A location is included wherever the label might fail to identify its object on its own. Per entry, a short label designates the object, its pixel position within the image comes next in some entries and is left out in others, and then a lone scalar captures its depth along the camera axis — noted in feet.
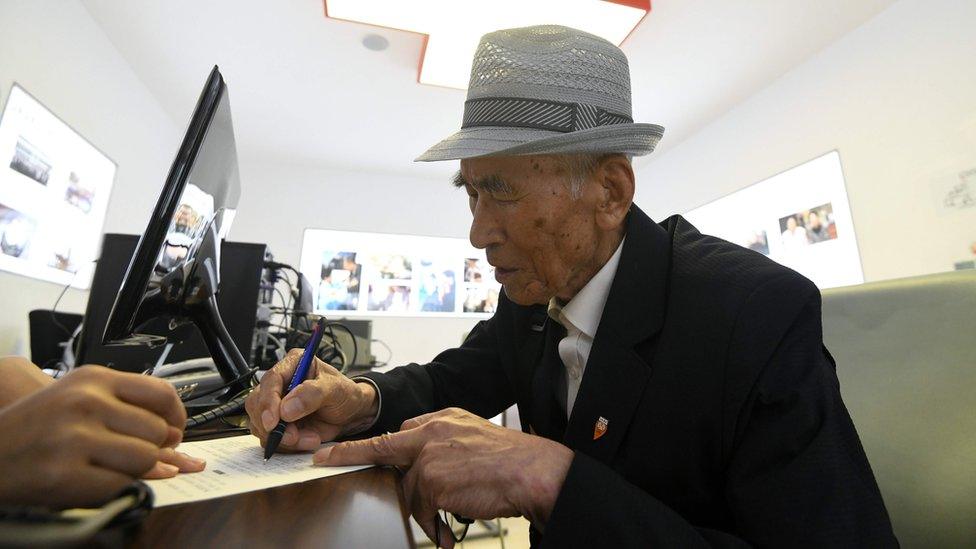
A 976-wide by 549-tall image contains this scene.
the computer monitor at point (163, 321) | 3.61
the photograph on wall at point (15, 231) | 6.67
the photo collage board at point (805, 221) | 9.30
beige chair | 2.13
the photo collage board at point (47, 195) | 6.77
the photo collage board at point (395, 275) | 16.05
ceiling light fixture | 7.92
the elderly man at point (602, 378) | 1.54
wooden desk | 0.98
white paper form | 1.30
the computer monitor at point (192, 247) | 2.13
